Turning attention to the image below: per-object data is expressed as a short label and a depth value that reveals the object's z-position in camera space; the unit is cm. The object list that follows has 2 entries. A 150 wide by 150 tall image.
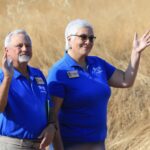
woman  964
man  910
